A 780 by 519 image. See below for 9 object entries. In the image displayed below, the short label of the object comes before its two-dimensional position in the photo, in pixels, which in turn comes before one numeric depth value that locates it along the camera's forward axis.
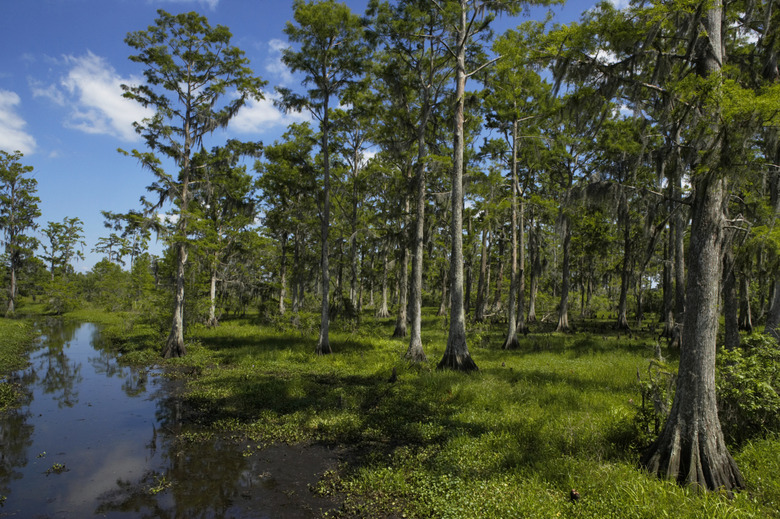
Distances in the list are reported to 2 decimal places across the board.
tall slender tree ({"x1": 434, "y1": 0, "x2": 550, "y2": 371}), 13.65
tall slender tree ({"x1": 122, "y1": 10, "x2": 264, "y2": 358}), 17.03
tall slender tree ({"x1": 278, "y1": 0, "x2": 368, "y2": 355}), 16.58
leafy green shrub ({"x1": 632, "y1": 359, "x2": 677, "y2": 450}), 6.50
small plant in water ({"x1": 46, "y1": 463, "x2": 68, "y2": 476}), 7.39
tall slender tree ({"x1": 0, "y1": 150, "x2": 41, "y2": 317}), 35.09
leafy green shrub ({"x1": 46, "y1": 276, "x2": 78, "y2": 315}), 39.06
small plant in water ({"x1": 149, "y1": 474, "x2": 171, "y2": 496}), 6.61
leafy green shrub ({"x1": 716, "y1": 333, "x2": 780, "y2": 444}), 6.38
